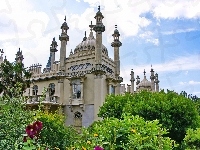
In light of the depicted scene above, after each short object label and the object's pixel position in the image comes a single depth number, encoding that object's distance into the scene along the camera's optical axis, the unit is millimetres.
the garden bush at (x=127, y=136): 6920
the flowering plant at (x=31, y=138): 5223
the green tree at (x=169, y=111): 16967
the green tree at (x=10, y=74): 24375
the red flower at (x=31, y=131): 5199
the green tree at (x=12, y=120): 6555
